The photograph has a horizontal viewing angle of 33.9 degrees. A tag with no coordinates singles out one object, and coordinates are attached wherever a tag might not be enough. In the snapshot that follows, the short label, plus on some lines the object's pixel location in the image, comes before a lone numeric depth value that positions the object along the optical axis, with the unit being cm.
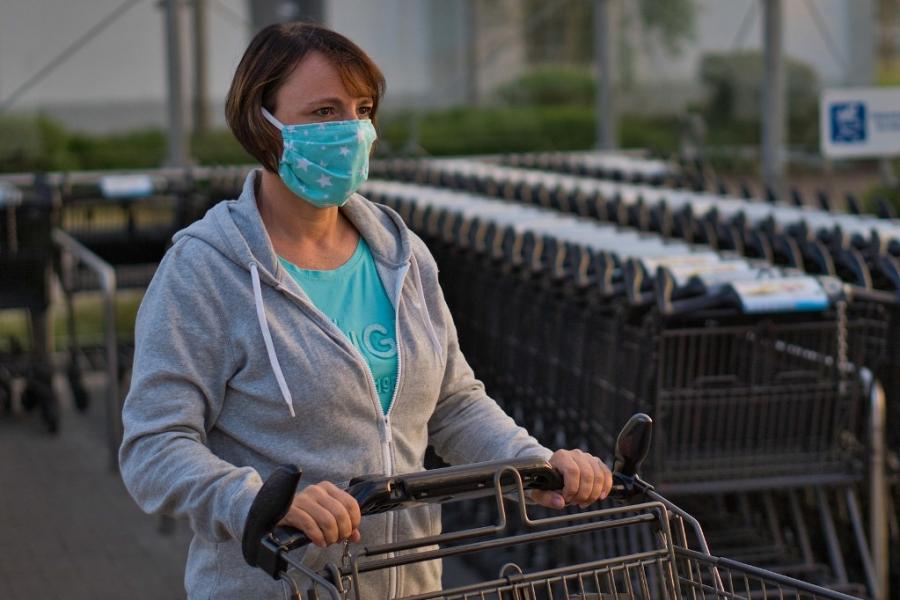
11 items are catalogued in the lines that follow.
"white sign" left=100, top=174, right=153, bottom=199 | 830
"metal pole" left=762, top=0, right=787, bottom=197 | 1102
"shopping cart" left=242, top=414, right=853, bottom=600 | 198
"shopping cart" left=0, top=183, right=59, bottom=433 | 780
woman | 224
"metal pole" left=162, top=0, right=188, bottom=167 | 1075
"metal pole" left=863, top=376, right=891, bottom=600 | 448
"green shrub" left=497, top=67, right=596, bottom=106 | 1416
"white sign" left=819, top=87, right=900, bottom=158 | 809
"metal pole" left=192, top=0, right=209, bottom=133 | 1156
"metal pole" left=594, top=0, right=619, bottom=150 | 1237
